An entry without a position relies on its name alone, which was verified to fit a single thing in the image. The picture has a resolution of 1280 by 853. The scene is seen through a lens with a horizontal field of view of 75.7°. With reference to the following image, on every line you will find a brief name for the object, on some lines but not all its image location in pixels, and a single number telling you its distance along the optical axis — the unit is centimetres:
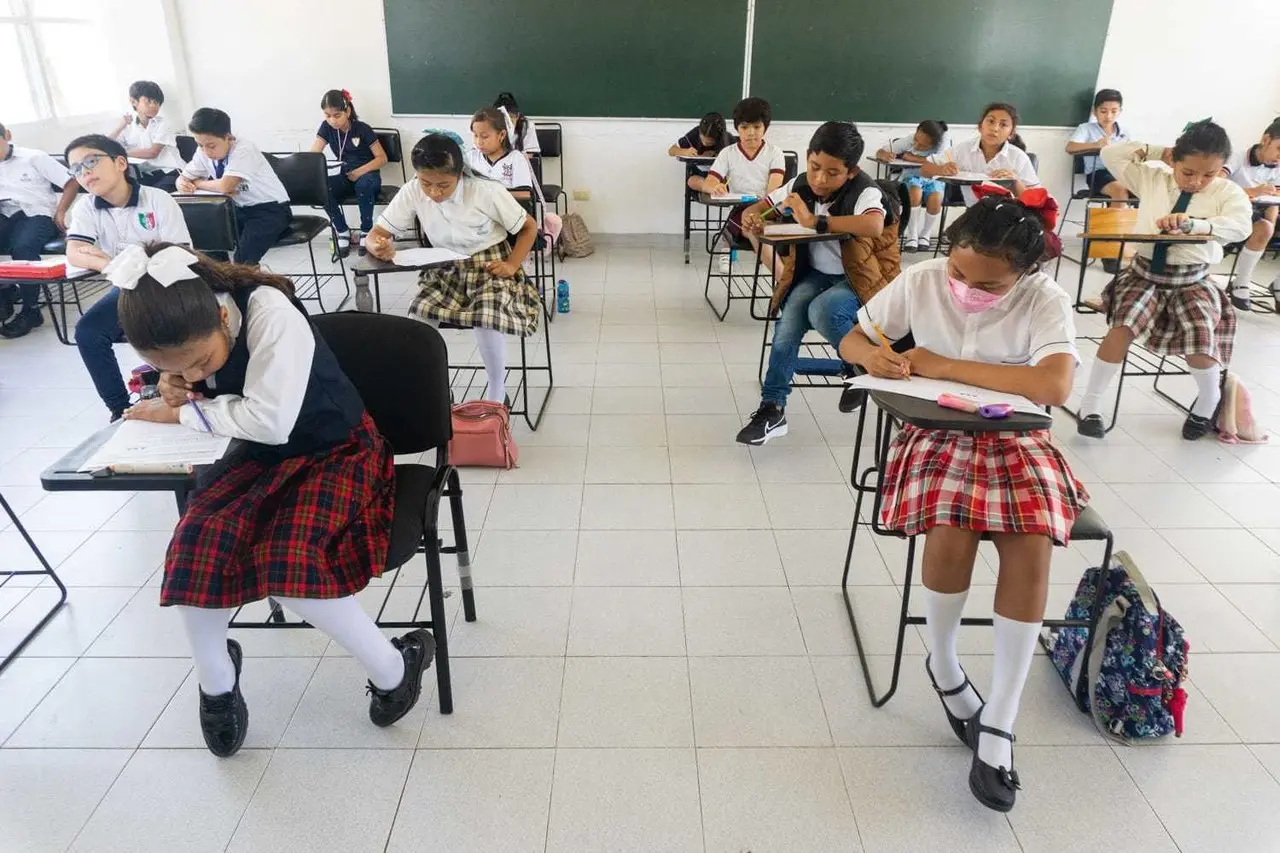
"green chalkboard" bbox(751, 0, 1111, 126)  604
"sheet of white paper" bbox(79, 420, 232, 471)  142
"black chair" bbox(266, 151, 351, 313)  487
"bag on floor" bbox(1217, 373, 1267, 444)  322
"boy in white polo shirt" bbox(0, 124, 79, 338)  439
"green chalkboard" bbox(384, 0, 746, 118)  600
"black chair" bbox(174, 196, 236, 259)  359
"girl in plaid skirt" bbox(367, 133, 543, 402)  303
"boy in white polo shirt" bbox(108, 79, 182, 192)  560
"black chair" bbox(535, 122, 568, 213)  622
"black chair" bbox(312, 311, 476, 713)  179
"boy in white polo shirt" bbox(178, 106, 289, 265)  436
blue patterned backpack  175
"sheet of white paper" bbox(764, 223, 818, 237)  301
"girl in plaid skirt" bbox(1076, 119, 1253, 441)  295
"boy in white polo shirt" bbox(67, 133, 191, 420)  299
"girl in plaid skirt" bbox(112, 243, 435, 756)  149
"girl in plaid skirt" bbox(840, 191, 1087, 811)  161
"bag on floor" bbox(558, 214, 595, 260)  614
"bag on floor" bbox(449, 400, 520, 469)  292
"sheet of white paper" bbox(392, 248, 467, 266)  282
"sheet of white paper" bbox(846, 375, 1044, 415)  159
